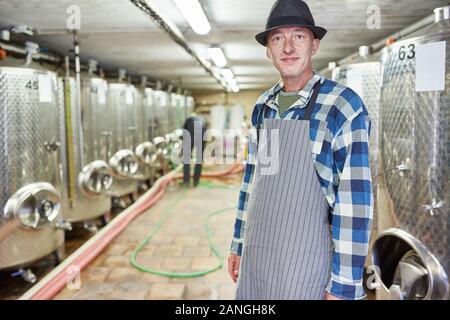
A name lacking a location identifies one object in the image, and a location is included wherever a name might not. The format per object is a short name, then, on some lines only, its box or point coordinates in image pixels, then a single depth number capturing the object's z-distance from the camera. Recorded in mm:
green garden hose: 3562
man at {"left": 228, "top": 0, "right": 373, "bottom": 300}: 1390
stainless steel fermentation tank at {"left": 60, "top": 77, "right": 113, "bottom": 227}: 4401
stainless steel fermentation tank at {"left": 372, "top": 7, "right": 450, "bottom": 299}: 1954
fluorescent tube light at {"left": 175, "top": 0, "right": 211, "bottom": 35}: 2249
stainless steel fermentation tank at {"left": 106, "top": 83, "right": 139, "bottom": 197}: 5375
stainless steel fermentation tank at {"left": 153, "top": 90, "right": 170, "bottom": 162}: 8016
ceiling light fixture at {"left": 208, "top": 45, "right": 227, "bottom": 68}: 4017
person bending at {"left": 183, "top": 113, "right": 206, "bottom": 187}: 7080
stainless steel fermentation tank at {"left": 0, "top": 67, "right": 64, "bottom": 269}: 3203
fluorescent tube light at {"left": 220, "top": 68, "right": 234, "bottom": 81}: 5931
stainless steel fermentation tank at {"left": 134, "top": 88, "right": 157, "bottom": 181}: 6780
